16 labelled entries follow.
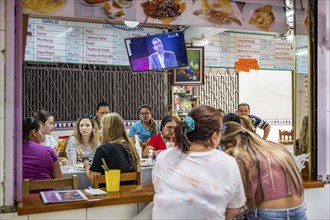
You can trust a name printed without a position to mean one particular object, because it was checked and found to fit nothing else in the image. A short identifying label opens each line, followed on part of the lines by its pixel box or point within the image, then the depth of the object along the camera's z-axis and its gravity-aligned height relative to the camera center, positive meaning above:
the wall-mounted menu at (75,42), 6.82 +1.17
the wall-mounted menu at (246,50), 7.96 +1.20
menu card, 2.57 -0.56
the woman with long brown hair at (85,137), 5.20 -0.35
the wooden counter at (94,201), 2.46 -0.58
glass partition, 3.44 +0.21
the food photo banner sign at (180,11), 2.79 +0.73
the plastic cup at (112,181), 2.88 -0.50
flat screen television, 5.52 +0.82
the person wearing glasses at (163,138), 5.61 -0.39
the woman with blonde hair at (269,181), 2.46 -0.43
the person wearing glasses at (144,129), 6.75 -0.32
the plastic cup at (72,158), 4.64 -0.55
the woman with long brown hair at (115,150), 3.67 -0.37
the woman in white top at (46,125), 5.21 -0.20
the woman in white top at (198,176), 2.07 -0.34
